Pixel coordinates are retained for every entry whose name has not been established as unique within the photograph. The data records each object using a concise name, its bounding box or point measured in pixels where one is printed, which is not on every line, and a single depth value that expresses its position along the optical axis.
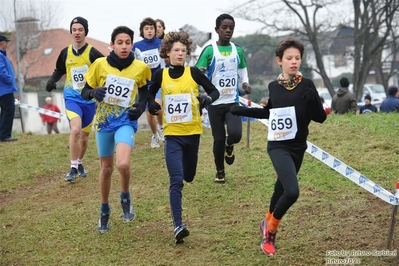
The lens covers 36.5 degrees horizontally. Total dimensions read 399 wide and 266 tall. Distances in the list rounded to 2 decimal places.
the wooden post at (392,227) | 5.67
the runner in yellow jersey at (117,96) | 6.69
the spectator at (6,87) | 13.16
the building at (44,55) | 47.05
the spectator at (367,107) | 18.20
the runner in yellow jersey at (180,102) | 6.49
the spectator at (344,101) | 16.36
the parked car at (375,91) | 39.66
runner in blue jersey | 10.81
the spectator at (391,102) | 16.25
